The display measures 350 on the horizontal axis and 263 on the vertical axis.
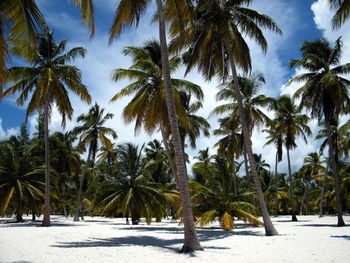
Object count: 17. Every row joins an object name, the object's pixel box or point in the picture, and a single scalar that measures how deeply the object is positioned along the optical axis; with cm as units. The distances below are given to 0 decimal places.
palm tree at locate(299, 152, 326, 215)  4601
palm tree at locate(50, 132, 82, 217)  3203
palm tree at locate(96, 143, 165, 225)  2314
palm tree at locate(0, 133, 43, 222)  2094
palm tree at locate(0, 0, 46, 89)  589
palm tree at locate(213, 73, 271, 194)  2114
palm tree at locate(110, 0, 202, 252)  930
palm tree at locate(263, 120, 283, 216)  3242
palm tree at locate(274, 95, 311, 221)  2983
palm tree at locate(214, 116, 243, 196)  3002
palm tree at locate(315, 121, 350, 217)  2845
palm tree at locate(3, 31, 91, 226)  1834
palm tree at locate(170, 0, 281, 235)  1441
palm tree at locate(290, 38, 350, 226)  1977
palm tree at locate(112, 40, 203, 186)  1595
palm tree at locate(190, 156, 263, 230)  1955
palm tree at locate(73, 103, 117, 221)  3058
